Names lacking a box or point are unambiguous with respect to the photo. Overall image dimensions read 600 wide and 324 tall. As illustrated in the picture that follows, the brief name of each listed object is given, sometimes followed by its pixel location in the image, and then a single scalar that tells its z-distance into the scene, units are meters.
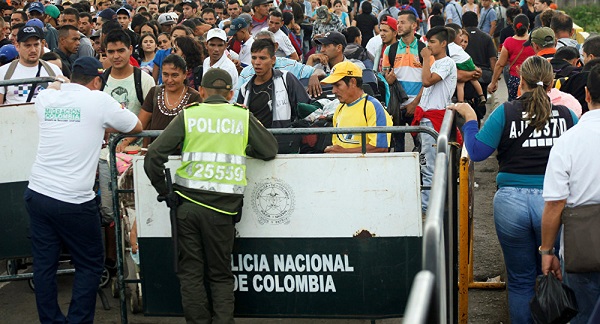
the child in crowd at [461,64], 10.63
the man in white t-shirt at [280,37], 13.01
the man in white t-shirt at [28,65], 8.92
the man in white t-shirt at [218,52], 10.16
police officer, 6.03
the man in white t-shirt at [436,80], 9.92
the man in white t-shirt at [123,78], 8.54
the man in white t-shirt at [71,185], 6.29
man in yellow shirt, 7.33
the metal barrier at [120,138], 6.06
